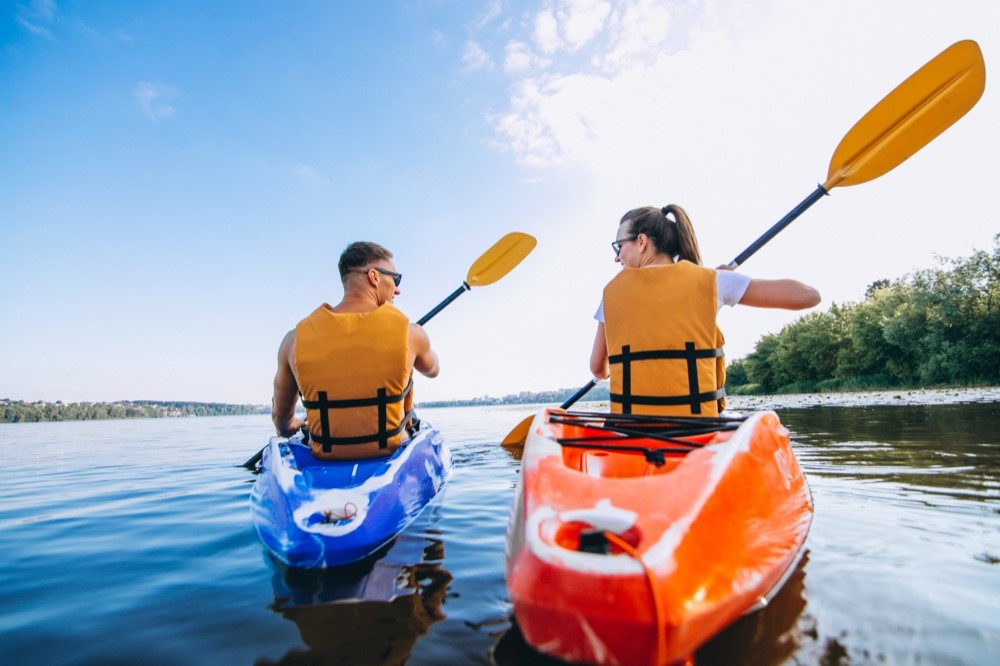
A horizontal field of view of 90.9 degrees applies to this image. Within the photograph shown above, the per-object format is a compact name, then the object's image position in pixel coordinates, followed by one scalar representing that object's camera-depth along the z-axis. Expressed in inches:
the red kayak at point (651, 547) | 44.5
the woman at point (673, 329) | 104.3
